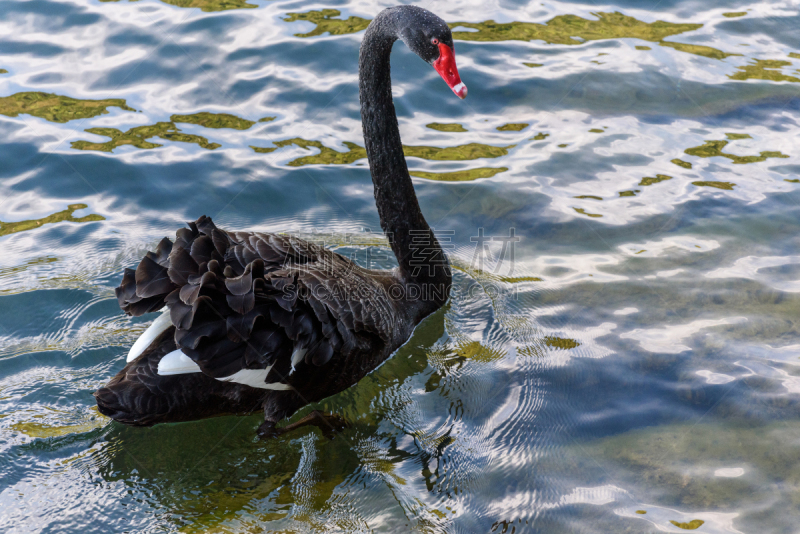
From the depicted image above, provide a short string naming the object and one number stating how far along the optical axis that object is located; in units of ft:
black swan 20.99
